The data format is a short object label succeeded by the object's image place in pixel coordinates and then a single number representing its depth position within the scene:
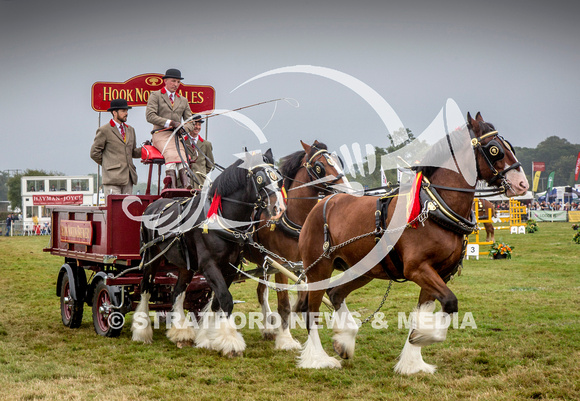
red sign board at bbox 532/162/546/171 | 64.01
